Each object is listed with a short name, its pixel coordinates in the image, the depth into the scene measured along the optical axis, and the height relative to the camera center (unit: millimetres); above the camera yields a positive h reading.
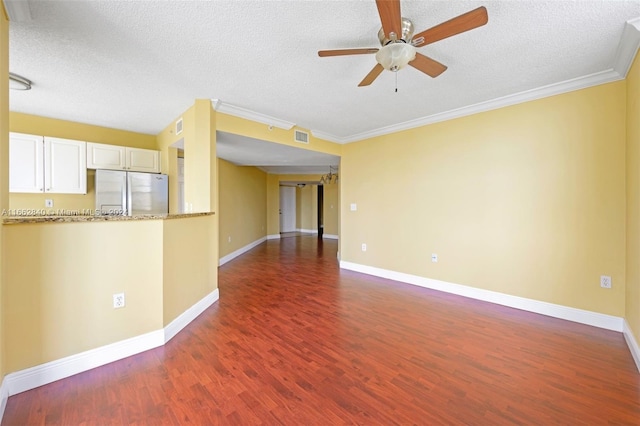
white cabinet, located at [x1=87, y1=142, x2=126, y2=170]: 3693 +867
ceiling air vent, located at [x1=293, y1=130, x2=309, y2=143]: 4079 +1264
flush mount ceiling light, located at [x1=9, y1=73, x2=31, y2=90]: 2408 +1294
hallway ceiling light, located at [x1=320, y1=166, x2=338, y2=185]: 8163 +1219
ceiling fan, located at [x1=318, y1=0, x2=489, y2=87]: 1402 +1110
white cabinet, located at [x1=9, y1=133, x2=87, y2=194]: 3205 +664
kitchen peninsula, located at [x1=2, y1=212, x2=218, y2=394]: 1637 -571
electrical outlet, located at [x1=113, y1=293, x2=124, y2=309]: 1986 -689
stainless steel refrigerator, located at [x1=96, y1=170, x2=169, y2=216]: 3709 +325
